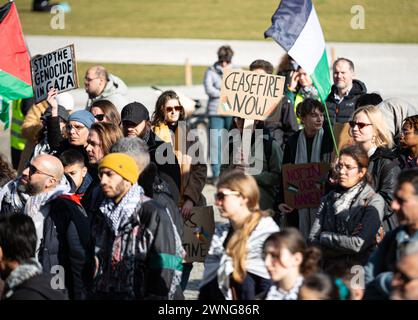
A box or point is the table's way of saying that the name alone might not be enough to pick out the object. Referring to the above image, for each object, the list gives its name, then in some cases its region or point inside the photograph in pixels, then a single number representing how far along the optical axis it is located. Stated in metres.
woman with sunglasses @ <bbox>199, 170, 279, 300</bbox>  12.21
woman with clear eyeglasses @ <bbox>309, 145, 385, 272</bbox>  14.05
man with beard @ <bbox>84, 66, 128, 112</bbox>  20.98
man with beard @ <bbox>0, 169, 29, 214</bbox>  15.83
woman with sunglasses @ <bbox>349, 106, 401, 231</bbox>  14.87
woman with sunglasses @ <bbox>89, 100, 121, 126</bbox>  18.31
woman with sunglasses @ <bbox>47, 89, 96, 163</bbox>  17.47
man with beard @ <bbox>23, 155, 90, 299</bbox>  13.79
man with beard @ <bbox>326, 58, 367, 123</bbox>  20.00
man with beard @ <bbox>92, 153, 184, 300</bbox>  12.62
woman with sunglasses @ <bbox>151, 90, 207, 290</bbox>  17.09
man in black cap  16.48
